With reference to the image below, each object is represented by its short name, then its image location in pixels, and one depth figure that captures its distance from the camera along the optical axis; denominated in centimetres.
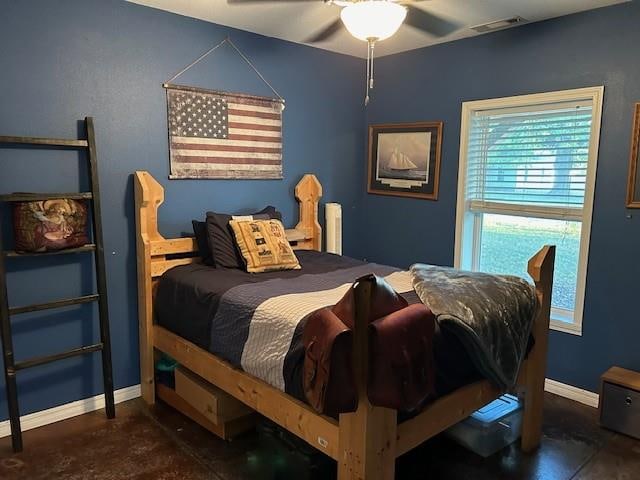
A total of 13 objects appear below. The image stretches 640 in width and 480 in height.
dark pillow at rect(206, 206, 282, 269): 293
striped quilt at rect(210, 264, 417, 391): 198
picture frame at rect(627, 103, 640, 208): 273
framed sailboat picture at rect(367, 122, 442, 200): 378
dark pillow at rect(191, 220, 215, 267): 303
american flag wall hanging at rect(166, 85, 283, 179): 309
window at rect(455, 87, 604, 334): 302
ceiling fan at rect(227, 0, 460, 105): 206
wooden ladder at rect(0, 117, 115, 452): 241
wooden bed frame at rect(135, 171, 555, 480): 166
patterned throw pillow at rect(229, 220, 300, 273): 291
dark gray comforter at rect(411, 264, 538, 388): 193
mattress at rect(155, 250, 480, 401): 191
